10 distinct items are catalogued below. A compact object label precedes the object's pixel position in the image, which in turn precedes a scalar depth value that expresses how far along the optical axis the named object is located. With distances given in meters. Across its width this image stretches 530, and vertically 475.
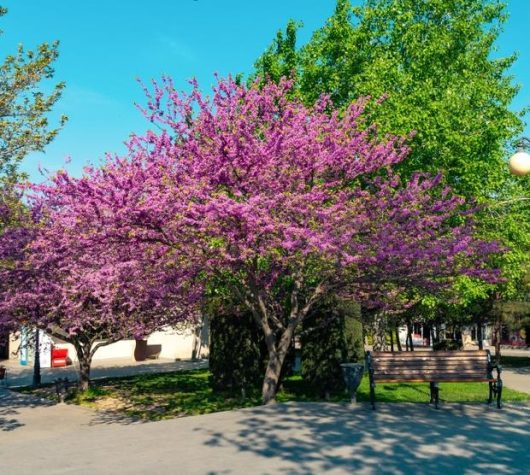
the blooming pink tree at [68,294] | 13.16
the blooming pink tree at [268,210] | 10.18
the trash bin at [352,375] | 11.99
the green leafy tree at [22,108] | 14.44
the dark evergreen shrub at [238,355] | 17.06
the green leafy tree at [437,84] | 17.12
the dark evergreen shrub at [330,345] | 14.91
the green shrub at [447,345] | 33.88
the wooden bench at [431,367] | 11.48
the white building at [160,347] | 33.22
